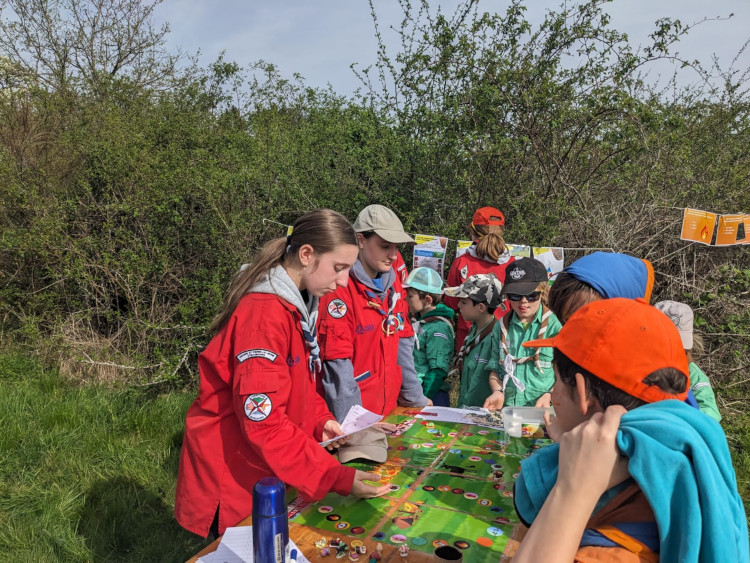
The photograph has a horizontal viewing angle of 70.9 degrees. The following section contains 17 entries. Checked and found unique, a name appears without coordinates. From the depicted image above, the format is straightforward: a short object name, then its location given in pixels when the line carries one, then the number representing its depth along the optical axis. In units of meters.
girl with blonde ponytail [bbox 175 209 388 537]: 1.80
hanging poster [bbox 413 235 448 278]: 6.03
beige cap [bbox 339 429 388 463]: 2.20
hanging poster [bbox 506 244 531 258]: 5.53
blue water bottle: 1.37
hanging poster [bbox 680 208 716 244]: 5.50
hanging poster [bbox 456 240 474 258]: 5.74
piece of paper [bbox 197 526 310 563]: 1.54
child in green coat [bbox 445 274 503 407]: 3.81
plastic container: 2.60
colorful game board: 1.72
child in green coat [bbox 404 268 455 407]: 4.25
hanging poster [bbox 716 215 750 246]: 5.38
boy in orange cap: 0.99
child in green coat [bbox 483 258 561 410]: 3.31
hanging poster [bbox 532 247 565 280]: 5.51
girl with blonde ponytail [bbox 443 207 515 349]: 4.90
